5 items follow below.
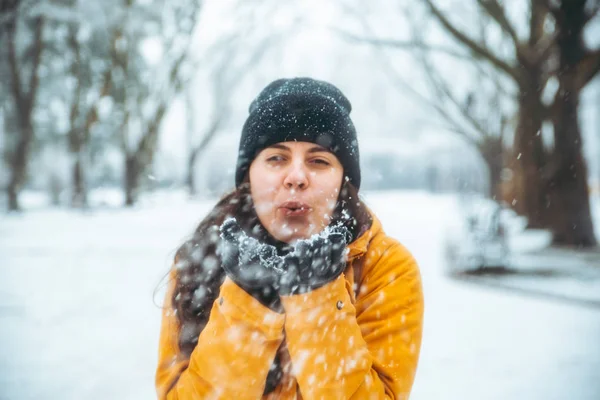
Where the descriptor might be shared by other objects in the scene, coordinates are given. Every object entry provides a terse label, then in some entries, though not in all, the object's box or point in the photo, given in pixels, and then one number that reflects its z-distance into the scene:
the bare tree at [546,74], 9.69
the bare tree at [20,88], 15.33
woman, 1.29
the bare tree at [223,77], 15.34
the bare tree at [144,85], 15.10
